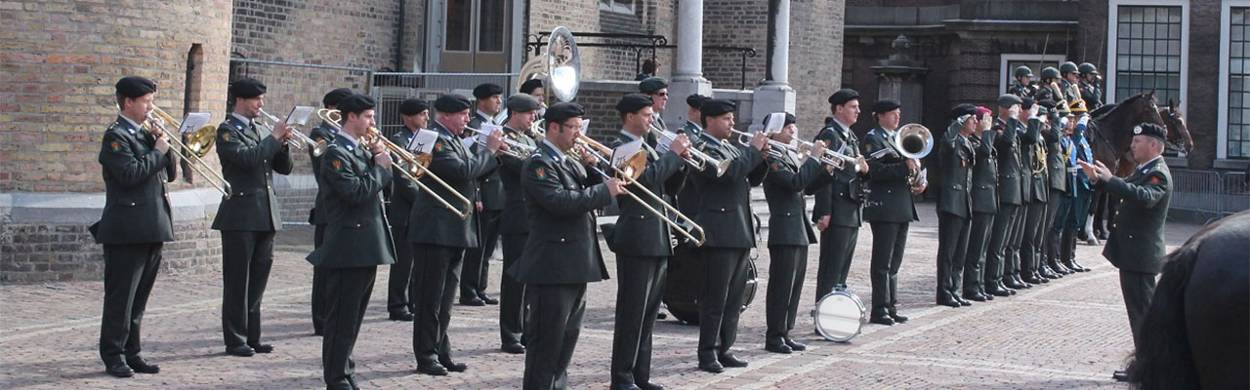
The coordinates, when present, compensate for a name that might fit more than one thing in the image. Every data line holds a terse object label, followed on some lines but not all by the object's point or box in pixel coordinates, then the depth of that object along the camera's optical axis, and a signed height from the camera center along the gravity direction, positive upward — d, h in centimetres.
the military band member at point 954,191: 1472 +26
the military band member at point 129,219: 998 -16
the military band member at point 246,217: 1095 -14
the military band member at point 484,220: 1247 -12
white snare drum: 1223 -70
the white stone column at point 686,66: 2300 +194
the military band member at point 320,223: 1173 -18
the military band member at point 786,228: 1137 -9
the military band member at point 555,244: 890 -20
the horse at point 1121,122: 2189 +133
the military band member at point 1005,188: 1571 +33
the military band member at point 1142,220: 1073 +5
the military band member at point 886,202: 1334 +13
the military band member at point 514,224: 1106 -13
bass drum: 1271 -53
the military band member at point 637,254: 966 -24
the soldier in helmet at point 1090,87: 2216 +180
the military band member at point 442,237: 1048 -21
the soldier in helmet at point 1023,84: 1872 +153
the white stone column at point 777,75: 2448 +201
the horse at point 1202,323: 441 -24
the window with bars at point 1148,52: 3344 +339
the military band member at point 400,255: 1262 -40
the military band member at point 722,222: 1067 -6
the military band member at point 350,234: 938 -19
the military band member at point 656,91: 1271 +88
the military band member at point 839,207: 1266 +7
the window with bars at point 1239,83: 3281 +280
